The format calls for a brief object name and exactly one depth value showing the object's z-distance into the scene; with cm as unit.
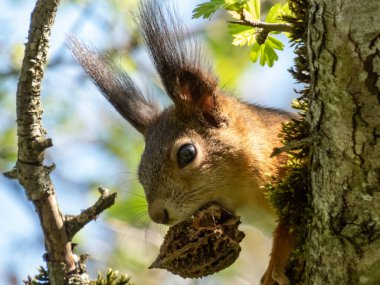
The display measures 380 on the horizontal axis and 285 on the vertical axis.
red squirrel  532
